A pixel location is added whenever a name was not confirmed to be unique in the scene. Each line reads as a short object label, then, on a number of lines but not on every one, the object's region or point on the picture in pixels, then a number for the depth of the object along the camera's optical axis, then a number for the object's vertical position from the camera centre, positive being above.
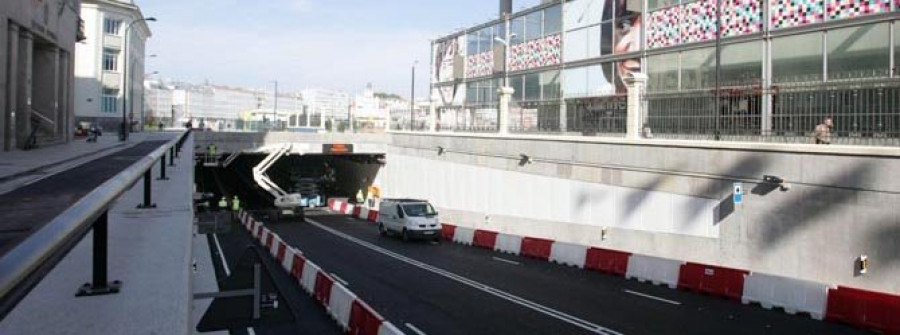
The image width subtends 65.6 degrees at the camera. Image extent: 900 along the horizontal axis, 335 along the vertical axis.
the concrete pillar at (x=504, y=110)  32.31 +2.94
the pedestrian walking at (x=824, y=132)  18.69 +1.22
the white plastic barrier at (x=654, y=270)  18.73 -2.64
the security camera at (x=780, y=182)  18.34 -0.14
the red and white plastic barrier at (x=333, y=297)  12.39 -2.82
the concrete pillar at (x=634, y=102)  23.84 +2.48
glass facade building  19.97 +4.57
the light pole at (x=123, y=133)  44.76 +2.18
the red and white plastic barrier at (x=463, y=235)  29.39 -2.75
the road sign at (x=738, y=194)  19.52 -0.51
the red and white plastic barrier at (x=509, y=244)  25.80 -2.72
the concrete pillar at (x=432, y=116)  43.78 +3.45
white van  29.59 -2.12
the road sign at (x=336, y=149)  51.05 +1.51
